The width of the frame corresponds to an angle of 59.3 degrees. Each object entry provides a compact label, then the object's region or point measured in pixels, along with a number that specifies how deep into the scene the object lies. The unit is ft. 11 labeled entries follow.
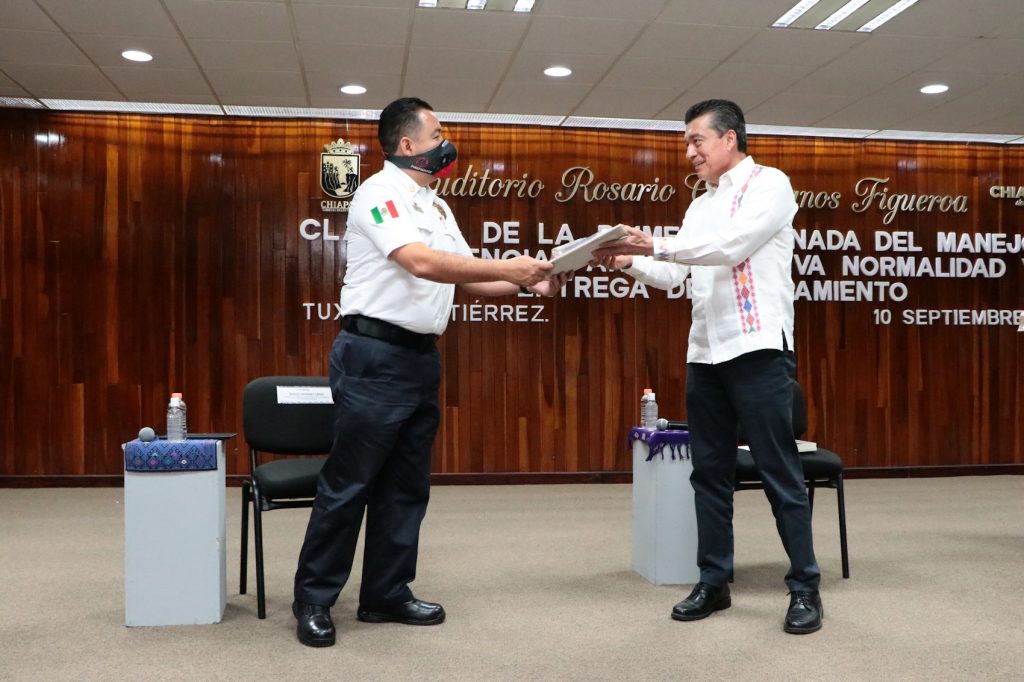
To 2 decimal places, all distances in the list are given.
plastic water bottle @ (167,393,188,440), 10.38
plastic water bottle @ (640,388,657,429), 12.67
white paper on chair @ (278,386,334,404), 11.49
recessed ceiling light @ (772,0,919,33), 15.42
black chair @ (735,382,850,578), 11.85
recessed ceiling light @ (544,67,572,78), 18.61
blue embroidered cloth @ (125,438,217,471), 9.94
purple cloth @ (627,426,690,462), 11.91
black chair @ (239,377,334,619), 11.31
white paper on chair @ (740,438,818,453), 12.46
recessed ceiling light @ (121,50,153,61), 17.56
